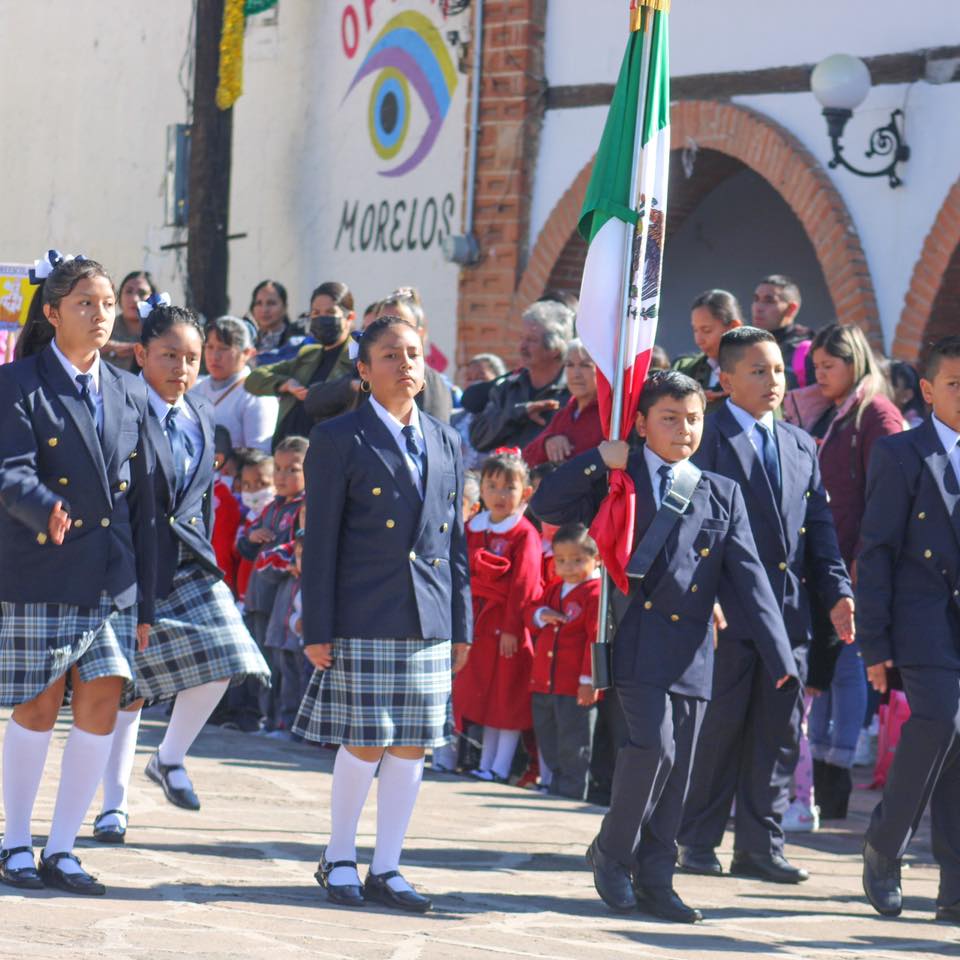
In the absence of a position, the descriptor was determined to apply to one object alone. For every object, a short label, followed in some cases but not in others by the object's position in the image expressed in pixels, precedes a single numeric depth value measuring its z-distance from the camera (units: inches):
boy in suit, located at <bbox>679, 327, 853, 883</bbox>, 519.2
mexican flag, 520.4
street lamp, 848.3
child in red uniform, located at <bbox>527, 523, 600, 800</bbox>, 658.2
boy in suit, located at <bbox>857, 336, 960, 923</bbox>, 469.1
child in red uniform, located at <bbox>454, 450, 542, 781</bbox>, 690.2
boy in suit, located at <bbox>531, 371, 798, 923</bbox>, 458.6
